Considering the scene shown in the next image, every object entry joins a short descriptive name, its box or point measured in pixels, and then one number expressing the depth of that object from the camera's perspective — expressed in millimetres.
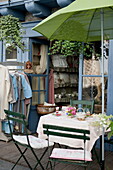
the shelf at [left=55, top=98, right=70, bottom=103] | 7414
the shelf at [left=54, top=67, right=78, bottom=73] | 7432
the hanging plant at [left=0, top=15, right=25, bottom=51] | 6042
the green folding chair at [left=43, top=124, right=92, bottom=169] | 3059
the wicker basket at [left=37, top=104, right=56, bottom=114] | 6676
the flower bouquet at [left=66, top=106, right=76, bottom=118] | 4282
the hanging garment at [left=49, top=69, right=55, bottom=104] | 7207
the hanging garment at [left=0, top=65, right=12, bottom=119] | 5660
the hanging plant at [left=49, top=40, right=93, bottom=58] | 5606
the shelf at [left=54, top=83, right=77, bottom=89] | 7355
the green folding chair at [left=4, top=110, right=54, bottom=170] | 3624
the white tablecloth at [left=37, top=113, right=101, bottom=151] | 3701
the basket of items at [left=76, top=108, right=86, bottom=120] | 4037
